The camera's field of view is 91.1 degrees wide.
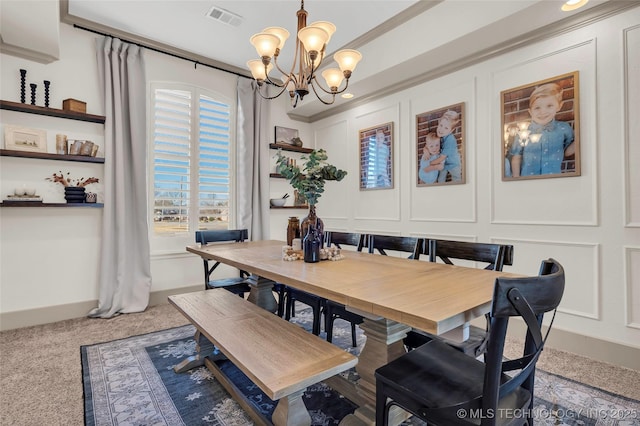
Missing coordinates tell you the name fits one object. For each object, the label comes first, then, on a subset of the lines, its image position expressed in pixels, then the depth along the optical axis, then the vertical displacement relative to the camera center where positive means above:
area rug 1.71 -1.11
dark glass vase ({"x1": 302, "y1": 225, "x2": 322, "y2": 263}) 2.01 -0.21
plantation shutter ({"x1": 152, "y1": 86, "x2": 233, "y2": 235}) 3.84 +0.69
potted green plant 1.98 +0.24
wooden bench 1.22 -0.62
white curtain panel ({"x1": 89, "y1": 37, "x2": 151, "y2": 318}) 3.37 +0.33
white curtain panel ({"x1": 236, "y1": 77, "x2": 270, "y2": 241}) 4.34 +0.72
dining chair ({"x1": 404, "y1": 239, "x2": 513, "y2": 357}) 1.62 -0.28
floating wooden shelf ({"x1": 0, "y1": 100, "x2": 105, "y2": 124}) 2.93 +1.03
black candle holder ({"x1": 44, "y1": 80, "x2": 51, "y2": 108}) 3.11 +1.22
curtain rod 3.35 +1.97
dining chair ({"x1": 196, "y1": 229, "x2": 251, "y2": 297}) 2.96 -0.27
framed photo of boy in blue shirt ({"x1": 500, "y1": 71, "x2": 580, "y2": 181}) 2.50 +0.70
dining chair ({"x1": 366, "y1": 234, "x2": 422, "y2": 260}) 2.24 -0.24
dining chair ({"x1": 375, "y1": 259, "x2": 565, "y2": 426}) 0.88 -0.61
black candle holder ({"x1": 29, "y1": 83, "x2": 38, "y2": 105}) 3.04 +1.20
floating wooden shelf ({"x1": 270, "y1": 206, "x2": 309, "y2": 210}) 4.74 +0.11
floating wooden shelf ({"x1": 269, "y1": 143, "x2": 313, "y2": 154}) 4.71 +1.03
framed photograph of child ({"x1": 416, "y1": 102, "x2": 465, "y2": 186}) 3.26 +0.72
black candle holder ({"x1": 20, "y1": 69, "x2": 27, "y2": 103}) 3.00 +1.26
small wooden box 3.19 +1.13
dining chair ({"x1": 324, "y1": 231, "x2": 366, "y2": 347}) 2.13 -0.67
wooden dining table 1.09 -0.33
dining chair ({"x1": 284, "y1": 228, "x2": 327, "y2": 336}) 2.36 -0.71
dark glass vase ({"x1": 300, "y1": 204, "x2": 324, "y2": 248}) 2.04 -0.06
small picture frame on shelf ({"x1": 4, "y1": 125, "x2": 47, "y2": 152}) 2.95 +0.74
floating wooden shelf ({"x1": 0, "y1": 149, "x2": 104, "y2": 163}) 2.90 +0.59
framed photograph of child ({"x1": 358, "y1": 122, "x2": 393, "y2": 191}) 3.98 +0.74
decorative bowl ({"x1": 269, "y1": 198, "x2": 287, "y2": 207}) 4.73 +0.18
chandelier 2.06 +1.14
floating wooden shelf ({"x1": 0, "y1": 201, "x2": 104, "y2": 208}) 2.88 +0.11
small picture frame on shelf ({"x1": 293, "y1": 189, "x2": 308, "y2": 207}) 5.04 +0.22
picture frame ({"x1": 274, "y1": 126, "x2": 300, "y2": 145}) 4.81 +1.23
